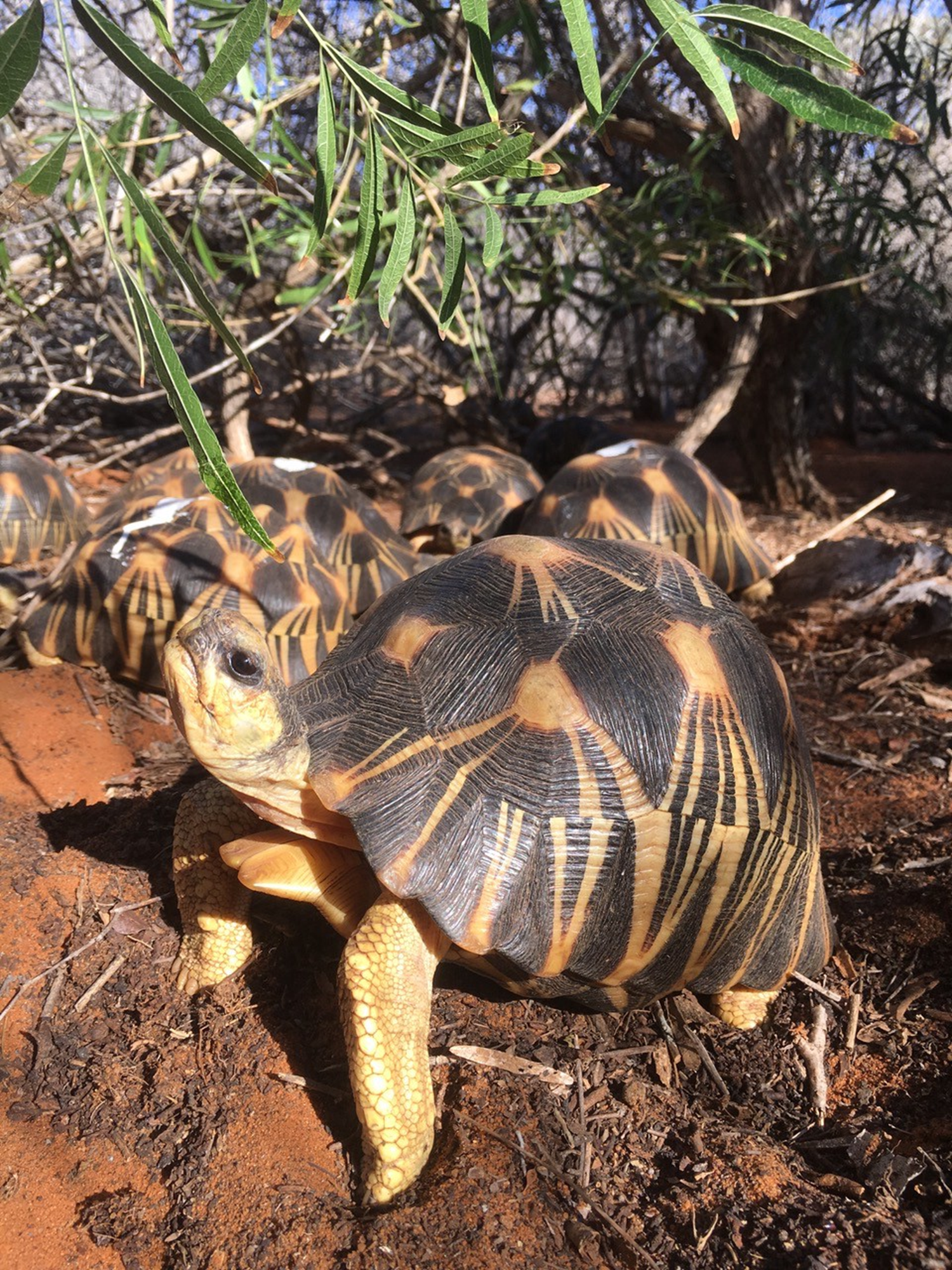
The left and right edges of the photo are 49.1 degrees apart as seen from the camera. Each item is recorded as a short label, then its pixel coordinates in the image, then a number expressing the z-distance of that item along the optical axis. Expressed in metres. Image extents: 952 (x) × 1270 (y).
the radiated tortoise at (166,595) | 0.88
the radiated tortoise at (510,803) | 0.45
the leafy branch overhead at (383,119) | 0.35
